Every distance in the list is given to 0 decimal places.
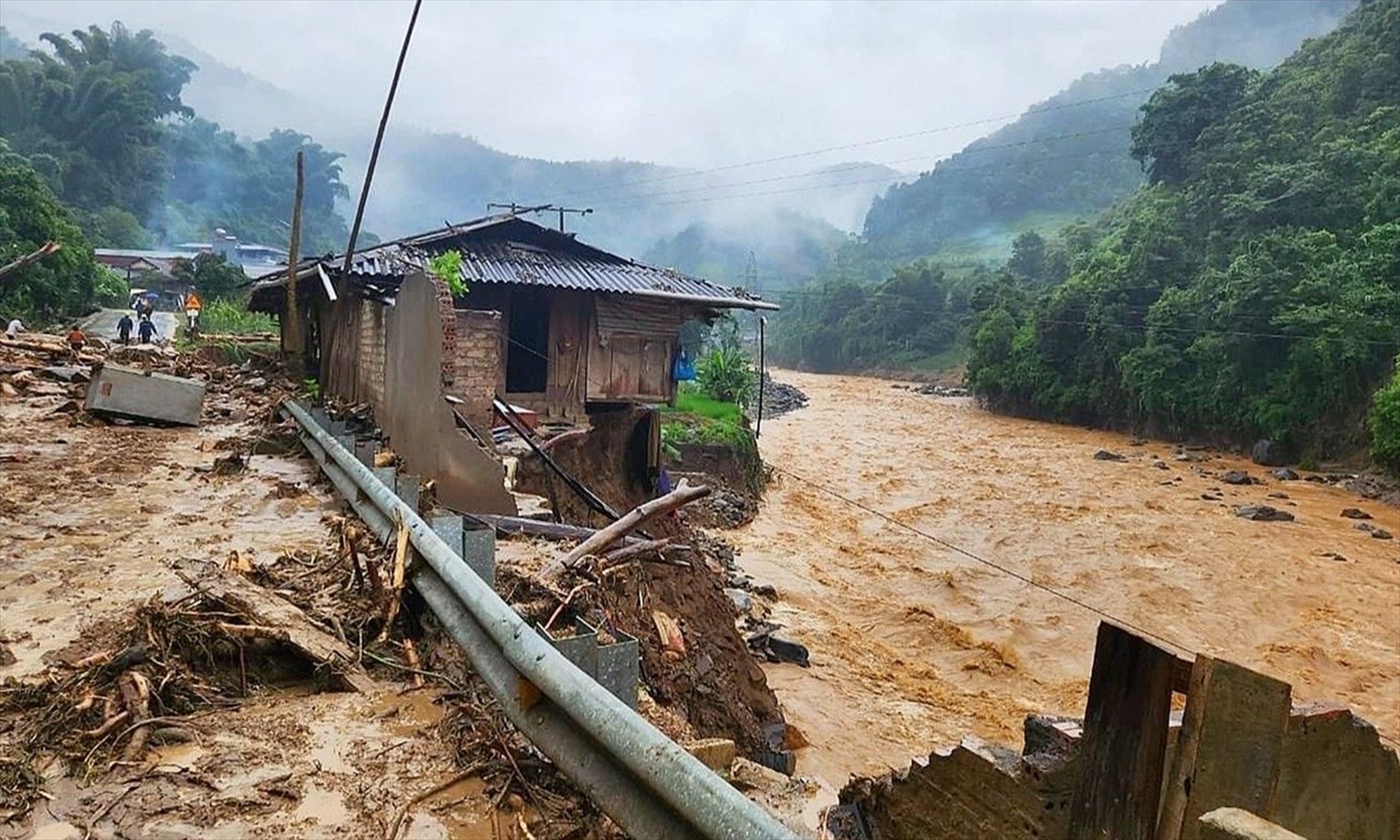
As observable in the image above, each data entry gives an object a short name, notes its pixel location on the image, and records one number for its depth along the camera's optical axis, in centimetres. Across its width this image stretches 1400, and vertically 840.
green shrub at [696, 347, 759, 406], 2669
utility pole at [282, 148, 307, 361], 1546
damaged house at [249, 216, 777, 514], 1212
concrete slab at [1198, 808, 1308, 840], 135
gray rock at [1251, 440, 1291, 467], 2547
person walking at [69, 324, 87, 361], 1704
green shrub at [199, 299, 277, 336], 2950
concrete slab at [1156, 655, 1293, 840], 177
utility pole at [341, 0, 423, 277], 1031
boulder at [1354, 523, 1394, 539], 1750
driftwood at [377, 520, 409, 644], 337
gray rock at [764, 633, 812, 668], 1055
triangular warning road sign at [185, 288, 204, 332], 2813
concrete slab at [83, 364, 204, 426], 1035
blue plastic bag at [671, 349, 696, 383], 1983
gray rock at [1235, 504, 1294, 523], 1894
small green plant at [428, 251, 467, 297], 1066
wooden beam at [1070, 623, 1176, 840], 190
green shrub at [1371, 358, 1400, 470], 2036
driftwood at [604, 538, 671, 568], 500
